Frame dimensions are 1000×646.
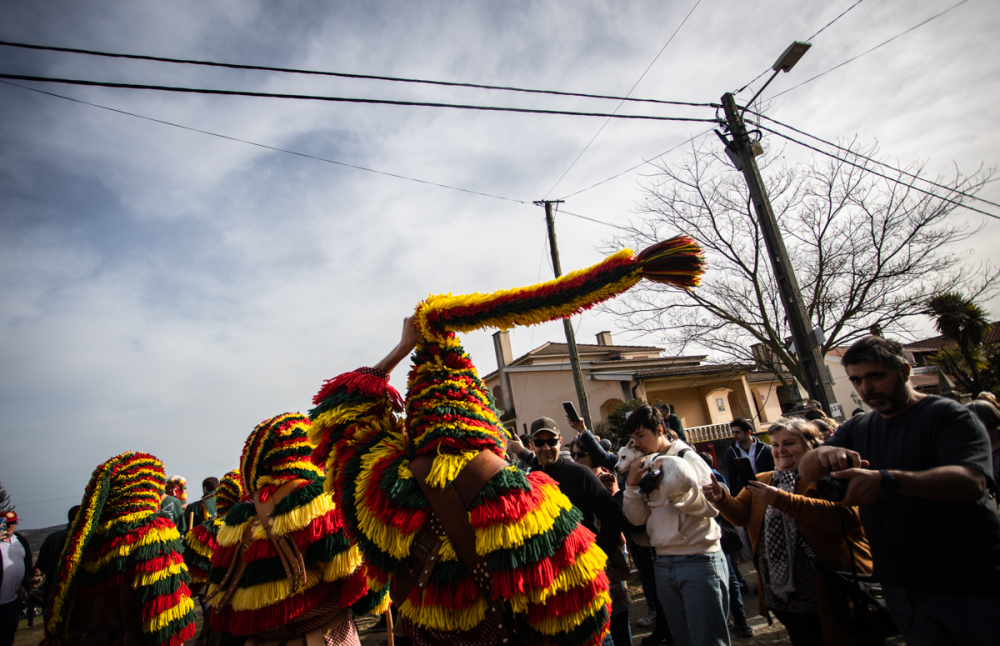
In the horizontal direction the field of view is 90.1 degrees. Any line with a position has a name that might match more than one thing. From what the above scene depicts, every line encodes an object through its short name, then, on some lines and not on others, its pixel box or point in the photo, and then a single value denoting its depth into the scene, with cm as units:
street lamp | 816
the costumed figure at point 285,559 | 263
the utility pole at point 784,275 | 815
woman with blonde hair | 271
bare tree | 1477
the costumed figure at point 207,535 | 374
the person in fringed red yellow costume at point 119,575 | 336
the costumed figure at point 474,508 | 162
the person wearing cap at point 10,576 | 496
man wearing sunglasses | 373
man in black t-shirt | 211
